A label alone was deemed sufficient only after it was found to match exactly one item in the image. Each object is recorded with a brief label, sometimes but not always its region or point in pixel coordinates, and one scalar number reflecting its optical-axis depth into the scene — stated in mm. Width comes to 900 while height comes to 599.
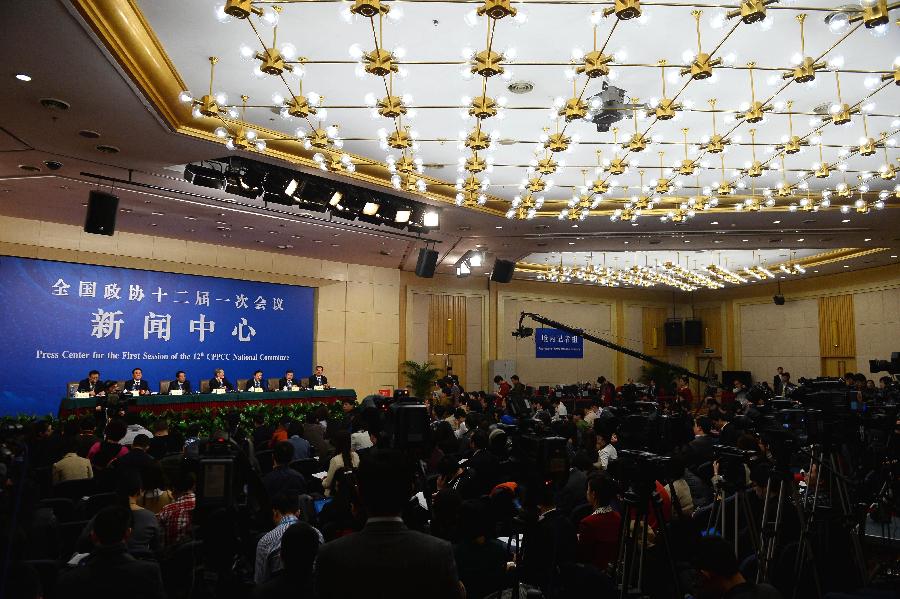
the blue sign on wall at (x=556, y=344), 18625
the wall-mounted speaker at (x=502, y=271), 12984
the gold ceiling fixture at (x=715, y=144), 5996
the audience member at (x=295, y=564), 2238
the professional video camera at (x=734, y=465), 3391
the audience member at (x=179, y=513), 3539
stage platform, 8859
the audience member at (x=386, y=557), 1462
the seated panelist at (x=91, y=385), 9656
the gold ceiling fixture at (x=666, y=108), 5125
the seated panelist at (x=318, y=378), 12211
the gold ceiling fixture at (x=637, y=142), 6016
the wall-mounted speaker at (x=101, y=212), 8008
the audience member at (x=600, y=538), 3301
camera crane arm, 9641
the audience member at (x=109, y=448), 5023
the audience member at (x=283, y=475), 4133
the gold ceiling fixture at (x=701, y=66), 4414
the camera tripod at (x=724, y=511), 3473
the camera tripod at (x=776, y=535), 3131
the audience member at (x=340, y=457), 3961
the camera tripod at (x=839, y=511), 3163
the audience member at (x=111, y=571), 2146
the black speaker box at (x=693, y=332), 20391
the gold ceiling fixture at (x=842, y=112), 5473
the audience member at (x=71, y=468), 4793
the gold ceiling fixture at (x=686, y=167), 6914
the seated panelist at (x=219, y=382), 11164
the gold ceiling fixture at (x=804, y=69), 4559
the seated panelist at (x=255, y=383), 11633
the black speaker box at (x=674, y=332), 20609
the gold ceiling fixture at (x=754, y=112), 5254
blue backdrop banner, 10609
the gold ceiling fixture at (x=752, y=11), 3742
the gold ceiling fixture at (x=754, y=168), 7020
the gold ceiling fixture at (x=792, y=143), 6199
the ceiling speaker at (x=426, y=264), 11633
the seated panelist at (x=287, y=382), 12020
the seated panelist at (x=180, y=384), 10625
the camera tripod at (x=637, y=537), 2761
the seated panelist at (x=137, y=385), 10130
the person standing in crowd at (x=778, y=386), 13542
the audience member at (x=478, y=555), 2645
